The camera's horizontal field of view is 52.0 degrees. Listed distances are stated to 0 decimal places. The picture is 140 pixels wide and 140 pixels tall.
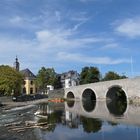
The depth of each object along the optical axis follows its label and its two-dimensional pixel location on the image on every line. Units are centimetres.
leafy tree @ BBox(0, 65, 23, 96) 3510
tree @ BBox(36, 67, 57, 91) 5267
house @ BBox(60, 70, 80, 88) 6021
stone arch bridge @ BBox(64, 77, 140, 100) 2891
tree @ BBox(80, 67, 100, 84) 4768
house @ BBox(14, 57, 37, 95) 5904
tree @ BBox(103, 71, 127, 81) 4946
